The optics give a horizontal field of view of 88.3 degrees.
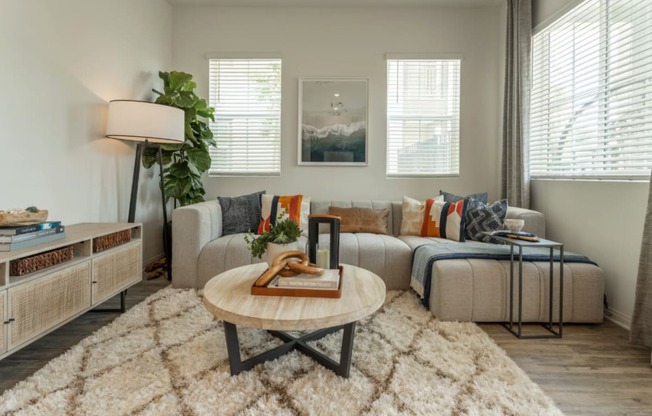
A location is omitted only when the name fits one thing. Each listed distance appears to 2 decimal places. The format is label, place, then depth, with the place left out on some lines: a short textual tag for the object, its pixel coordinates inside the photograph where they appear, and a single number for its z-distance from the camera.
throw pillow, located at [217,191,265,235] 3.12
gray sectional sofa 2.17
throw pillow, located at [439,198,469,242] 2.96
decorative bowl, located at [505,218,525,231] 2.26
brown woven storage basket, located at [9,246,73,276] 1.51
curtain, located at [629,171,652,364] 1.83
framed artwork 3.75
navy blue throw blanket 2.23
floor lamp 2.58
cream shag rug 1.33
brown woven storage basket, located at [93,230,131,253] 2.05
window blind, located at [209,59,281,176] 3.81
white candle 1.85
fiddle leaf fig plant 3.24
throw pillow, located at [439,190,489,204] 3.21
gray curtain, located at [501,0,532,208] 3.18
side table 2.03
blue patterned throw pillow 2.90
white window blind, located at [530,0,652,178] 2.14
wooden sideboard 1.41
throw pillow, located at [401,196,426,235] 3.19
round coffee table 1.27
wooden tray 1.49
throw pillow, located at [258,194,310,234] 3.13
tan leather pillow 3.18
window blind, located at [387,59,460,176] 3.77
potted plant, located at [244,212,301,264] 1.76
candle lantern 1.81
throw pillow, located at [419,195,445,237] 3.07
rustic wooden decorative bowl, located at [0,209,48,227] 1.61
